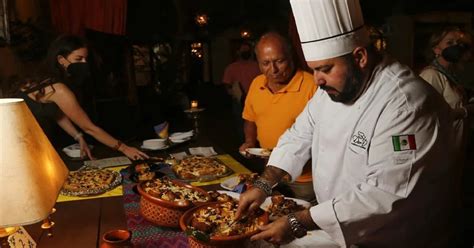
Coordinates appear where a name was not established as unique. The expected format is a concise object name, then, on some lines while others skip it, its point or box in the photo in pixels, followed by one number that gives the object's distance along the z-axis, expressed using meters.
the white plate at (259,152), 2.62
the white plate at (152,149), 3.28
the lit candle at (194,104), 3.79
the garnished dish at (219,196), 1.90
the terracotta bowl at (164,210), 1.77
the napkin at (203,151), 3.12
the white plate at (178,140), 3.50
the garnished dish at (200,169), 2.48
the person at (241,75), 6.49
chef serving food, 1.49
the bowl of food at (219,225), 1.47
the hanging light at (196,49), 11.25
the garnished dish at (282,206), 1.86
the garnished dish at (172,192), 1.82
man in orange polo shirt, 2.99
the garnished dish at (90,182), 2.26
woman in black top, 3.04
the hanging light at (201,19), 9.70
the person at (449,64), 3.53
